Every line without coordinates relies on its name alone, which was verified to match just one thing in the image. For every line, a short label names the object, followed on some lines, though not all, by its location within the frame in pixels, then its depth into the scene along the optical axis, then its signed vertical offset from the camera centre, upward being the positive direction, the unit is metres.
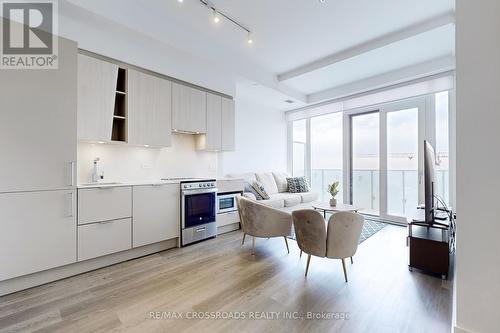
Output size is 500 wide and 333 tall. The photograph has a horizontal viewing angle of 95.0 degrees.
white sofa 4.66 -0.55
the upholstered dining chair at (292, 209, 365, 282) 2.29 -0.68
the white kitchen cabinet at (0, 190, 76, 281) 2.09 -0.63
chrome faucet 2.97 -0.10
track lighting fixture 2.78 +2.01
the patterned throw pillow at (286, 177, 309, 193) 5.63 -0.44
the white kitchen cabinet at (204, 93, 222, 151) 4.16 +0.82
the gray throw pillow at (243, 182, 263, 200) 4.69 -0.47
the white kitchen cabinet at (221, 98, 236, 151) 4.45 +0.83
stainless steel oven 3.44 -0.69
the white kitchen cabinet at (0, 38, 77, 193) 2.11 +0.41
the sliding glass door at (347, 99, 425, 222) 4.46 +0.20
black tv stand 2.39 -0.89
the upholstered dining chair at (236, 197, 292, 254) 3.04 -0.72
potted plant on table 3.98 -0.42
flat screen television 2.47 -0.21
